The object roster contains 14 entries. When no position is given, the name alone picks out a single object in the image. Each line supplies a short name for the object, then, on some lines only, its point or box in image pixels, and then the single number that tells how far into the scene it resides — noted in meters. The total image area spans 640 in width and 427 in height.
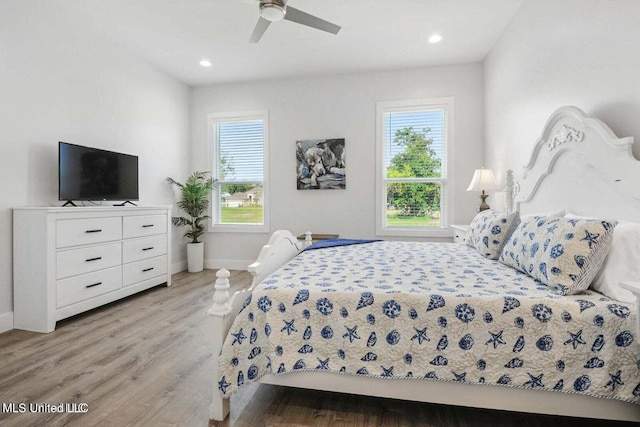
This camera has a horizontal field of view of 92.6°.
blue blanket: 2.72
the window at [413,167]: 4.08
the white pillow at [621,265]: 1.32
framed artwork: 4.29
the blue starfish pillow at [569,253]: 1.37
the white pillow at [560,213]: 2.01
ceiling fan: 2.01
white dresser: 2.46
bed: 1.21
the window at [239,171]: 4.61
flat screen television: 2.80
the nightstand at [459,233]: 3.28
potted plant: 4.42
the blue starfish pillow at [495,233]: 2.21
